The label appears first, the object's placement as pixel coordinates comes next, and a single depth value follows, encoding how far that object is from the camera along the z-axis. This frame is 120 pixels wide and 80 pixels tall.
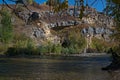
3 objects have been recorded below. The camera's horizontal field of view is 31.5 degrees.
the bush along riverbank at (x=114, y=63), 27.68
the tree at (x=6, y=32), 82.81
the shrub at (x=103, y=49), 118.23
